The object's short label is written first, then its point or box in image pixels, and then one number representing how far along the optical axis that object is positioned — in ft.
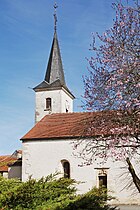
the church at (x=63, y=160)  76.69
